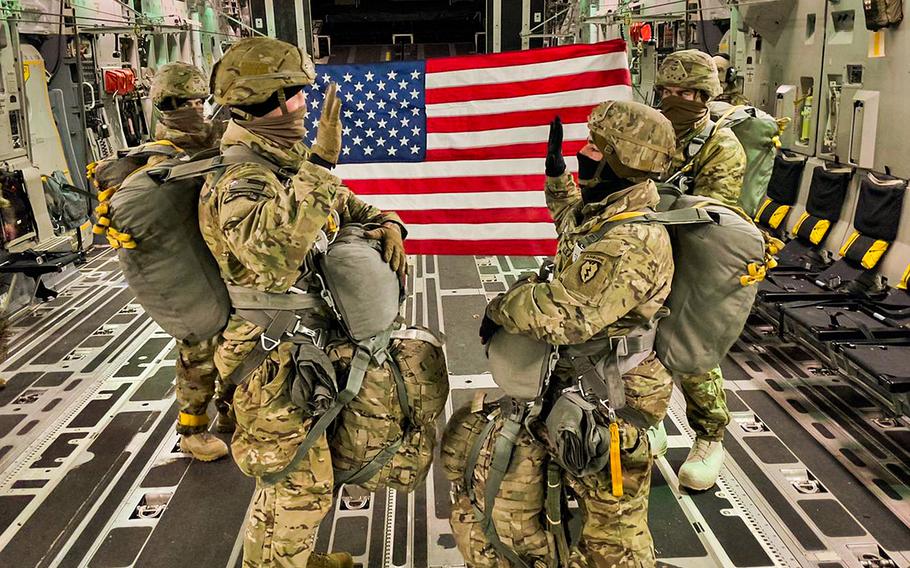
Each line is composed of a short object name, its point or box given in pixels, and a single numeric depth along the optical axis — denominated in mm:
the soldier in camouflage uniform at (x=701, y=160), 3645
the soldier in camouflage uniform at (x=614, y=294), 2348
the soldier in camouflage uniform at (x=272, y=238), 2258
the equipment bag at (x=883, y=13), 5219
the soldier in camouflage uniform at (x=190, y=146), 3753
